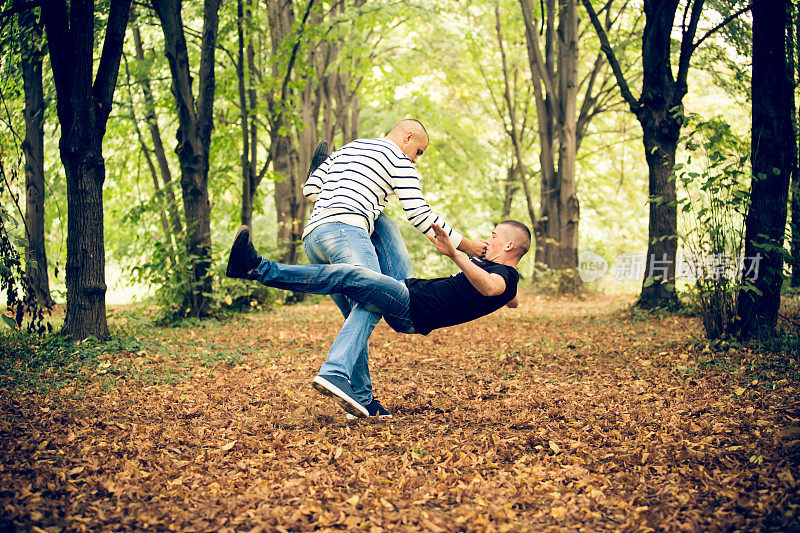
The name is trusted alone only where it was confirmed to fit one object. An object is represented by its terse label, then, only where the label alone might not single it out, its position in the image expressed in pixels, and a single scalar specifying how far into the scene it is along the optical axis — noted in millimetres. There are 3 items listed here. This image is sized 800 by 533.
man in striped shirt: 3988
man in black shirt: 3834
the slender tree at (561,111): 13633
